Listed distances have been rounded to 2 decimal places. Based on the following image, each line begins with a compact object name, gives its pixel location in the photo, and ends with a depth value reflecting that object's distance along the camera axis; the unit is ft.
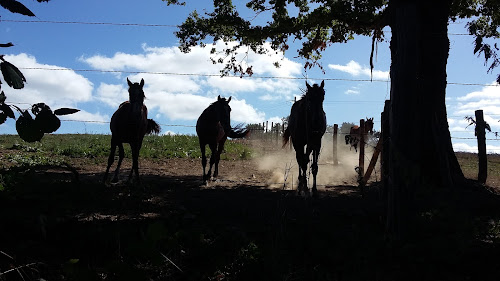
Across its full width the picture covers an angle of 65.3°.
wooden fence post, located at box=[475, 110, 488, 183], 33.73
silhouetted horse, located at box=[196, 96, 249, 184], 34.42
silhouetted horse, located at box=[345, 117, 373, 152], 46.23
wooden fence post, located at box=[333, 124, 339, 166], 54.85
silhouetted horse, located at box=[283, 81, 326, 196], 26.55
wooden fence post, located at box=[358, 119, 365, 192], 40.16
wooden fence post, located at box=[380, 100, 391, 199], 16.34
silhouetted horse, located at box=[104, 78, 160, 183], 30.01
